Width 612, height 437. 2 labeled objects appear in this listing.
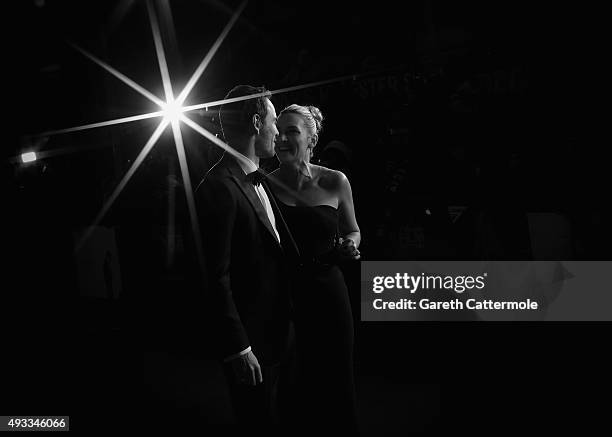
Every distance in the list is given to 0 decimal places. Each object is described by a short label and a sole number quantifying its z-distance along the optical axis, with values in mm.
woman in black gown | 1964
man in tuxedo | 1581
